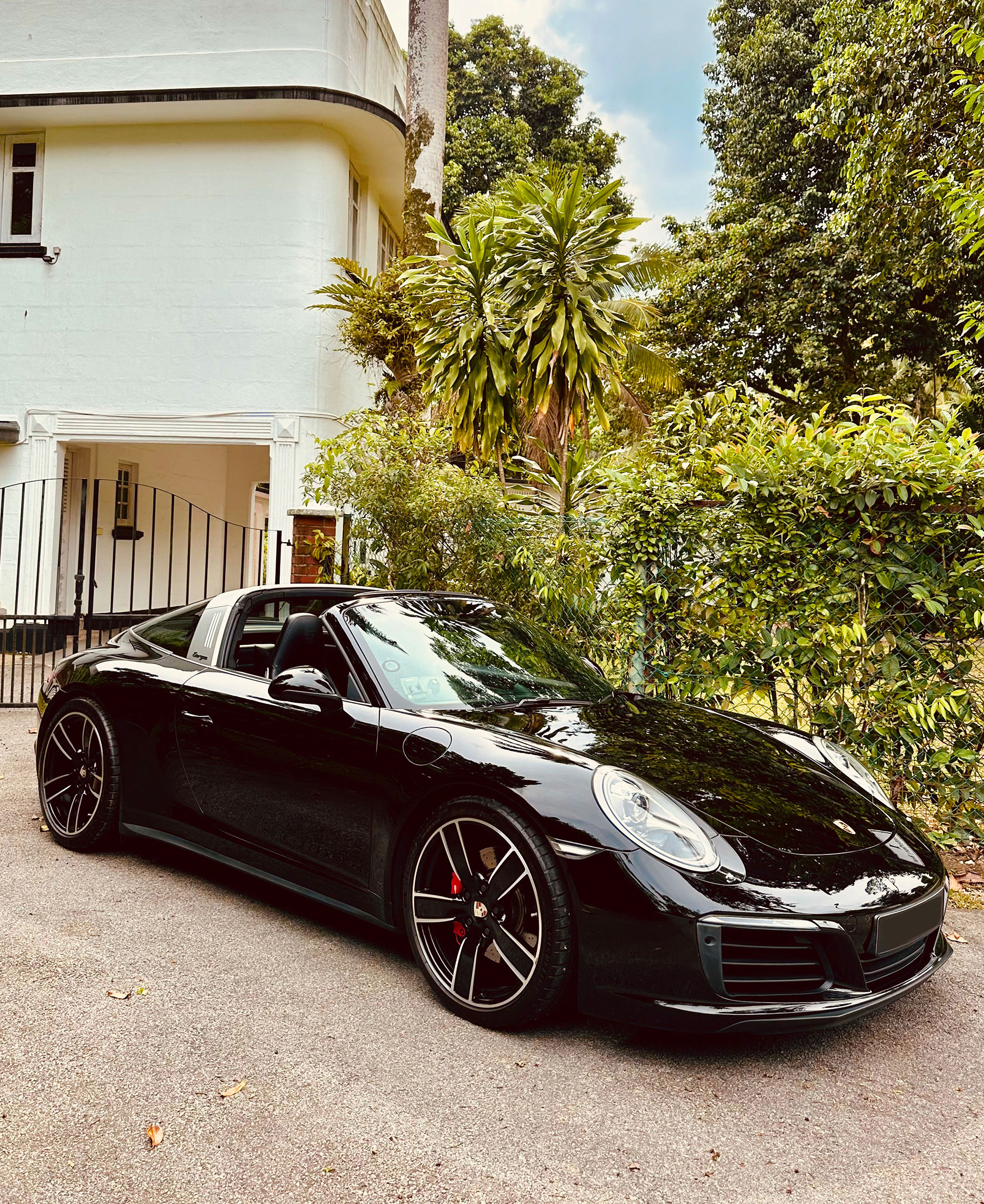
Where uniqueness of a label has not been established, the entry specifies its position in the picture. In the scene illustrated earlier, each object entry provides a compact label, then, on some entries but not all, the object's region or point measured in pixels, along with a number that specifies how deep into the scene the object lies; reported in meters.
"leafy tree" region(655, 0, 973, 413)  16.47
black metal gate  10.91
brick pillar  7.74
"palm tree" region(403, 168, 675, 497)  7.36
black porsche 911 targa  2.56
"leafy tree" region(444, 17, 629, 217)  22.48
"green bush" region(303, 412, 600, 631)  6.07
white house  11.40
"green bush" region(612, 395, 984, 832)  4.61
